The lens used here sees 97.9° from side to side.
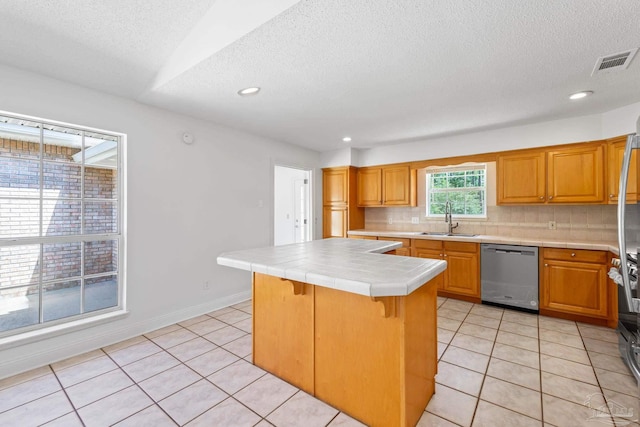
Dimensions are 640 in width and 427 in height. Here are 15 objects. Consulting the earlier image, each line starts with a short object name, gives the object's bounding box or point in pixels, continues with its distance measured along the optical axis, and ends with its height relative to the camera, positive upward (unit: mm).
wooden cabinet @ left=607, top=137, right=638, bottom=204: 2934 +505
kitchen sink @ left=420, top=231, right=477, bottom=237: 3982 -326
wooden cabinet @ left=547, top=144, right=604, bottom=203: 3139 +430
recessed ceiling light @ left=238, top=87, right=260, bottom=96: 2502 +1124
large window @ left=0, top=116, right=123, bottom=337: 2270 -85
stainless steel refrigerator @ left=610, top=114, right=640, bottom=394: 1399 -352
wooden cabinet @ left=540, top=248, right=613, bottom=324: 2898 -794
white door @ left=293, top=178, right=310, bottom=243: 6066 +65
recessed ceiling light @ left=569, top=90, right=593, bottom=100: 2570 +1104
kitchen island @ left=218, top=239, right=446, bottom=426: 1491 -727
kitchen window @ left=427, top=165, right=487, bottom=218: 4176 +345
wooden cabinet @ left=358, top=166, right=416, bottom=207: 4527 +451
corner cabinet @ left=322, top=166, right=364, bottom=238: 4930 +178
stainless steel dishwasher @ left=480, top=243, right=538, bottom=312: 3268 -772
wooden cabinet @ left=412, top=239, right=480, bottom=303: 3639 -724
